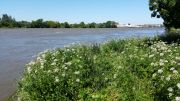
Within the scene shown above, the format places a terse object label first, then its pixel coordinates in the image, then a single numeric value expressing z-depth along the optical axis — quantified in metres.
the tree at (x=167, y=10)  7.75
